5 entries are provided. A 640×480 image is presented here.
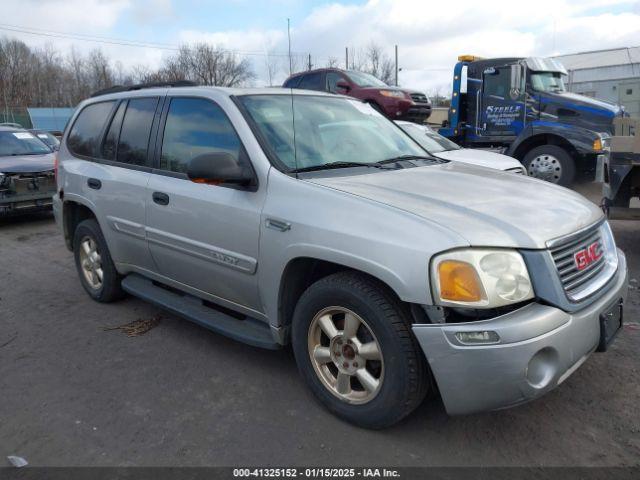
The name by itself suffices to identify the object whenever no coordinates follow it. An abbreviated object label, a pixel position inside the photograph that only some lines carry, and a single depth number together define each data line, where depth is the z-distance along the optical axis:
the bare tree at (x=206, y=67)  34.44
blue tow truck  9.63
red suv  12.50
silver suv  2.39
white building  30.92
